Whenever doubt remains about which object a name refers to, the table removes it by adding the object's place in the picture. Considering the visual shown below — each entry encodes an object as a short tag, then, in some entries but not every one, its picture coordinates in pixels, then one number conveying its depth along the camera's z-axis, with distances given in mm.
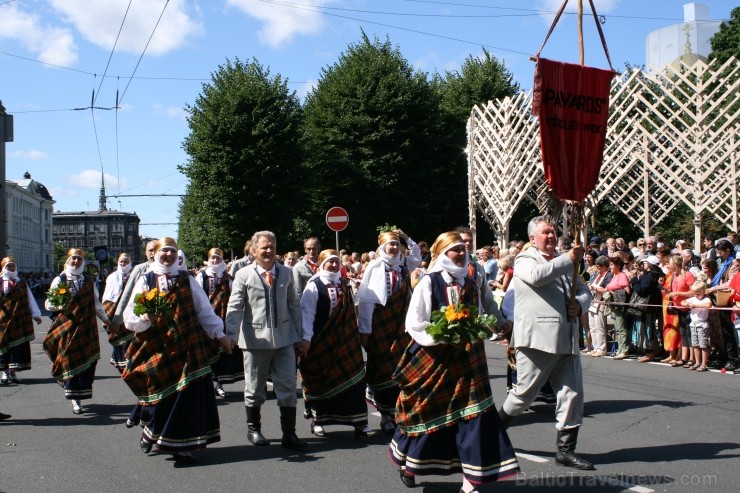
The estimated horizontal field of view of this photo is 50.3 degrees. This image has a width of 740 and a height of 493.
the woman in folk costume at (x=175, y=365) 6766
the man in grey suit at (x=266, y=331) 7363
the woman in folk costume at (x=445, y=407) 5465
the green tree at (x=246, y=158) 32844
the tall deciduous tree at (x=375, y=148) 35094
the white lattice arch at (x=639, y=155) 20188
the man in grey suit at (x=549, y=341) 6277
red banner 6547
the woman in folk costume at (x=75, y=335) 9531
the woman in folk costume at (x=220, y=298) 10359
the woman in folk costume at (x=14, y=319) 11531
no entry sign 20656
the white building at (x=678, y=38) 80312
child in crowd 11688
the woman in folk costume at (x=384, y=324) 7891
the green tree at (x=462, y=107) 37219
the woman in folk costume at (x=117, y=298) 11227
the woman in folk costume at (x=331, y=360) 7691
